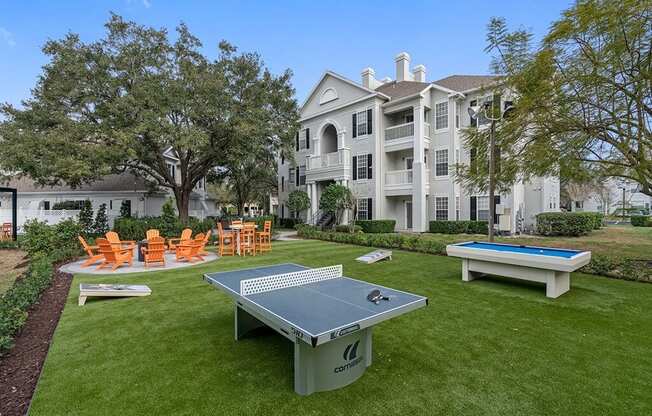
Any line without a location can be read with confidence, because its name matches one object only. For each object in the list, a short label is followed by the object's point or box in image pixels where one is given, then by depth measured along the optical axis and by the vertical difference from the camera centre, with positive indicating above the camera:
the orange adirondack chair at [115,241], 10.53 -1.00
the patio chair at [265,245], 13.98 -1.50
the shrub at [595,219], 19.64 -0.78
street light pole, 10.34 +1.44
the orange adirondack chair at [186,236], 12.28 -0.93
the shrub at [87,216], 20.52 -0.24
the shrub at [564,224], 18.92 -0.93
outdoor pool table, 6.68 -1.18
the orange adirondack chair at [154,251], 10.42 -1.27
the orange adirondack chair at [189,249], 11.58 -1.37
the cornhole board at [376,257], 11.07 -1.63
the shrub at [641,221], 28.99 -1.24
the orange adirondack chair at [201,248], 12.10 -1.39
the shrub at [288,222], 28.81 -1.03
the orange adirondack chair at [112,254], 10.15 -1.34
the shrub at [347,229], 20.44 -1.21
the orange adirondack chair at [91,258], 10.28 -1.48
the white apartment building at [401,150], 20.83 +4.17
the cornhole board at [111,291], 6.53 -1.65
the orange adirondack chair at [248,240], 13.11 -1.20
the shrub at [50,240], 12.11 -1.05
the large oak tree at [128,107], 15.77 +5.54
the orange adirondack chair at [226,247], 13.05 -1.41
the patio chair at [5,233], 18.08 -1.13
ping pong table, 2.99 -1.04
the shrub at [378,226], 22.02 -1.11
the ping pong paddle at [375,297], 3.66 -0.99
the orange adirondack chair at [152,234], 12.72 -0.87
